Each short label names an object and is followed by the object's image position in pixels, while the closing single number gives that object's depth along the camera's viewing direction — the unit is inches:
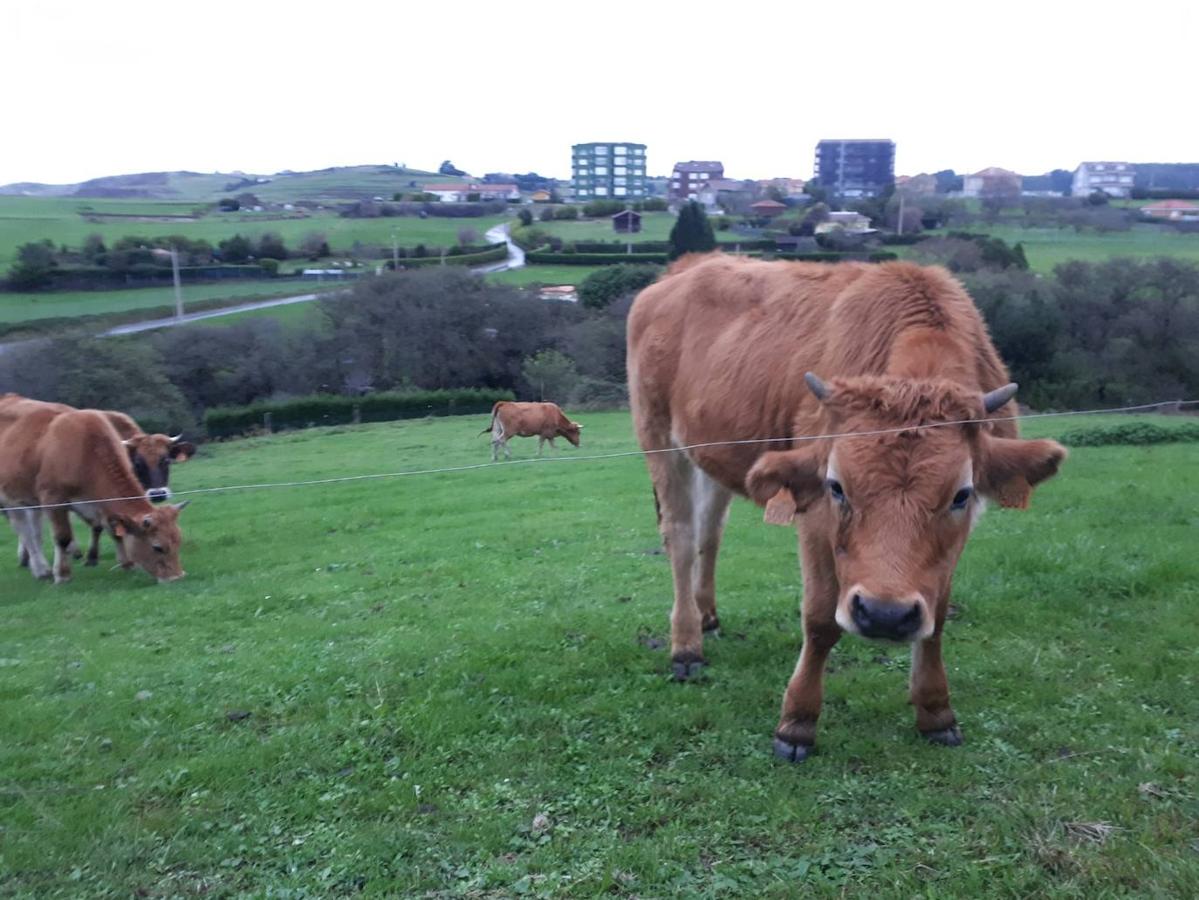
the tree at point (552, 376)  1510.8
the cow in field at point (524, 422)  1077.8
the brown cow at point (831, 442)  156.3
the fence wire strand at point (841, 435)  157.2
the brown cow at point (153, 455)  589.6
